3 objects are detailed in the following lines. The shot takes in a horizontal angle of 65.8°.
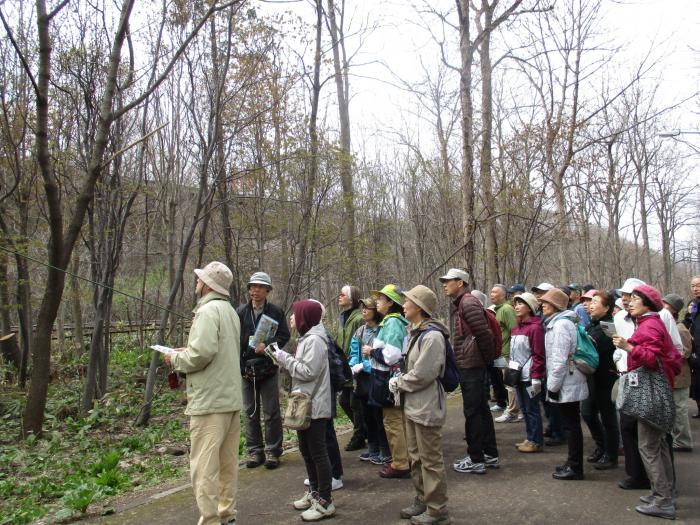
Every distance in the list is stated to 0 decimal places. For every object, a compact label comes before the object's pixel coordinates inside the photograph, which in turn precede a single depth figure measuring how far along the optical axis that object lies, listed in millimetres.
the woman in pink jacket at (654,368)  4156
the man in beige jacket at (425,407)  4043
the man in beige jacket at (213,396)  3828
